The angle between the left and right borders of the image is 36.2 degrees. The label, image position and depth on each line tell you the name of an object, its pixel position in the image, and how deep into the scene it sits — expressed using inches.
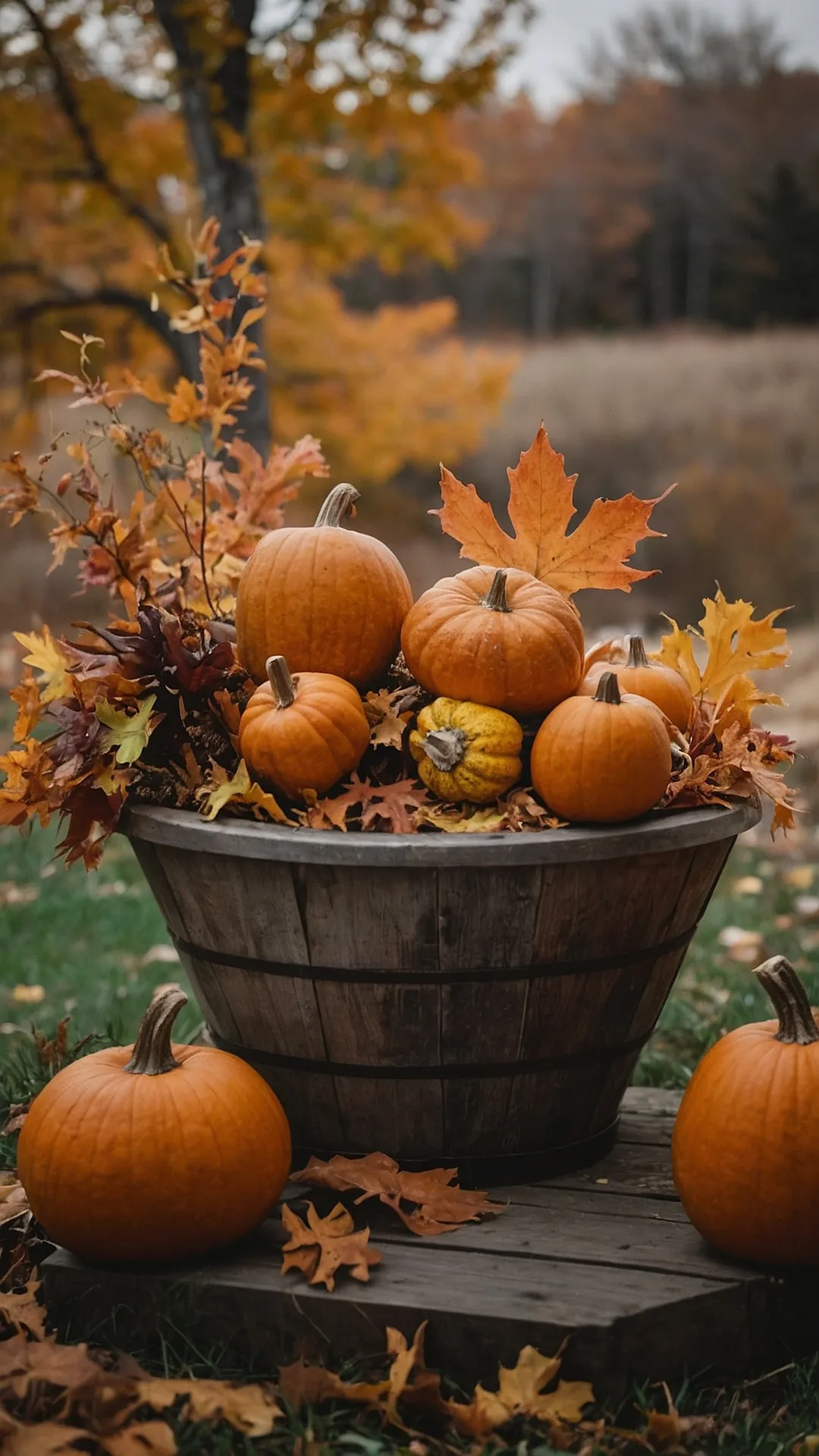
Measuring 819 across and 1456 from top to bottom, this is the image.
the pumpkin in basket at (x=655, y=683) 98.5
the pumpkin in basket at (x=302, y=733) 88.3
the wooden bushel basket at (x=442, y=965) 82.4
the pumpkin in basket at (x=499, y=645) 90.0
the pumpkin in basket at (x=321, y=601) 96.6
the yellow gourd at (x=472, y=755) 88.4
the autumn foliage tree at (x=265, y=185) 221.9
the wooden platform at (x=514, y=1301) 76.2
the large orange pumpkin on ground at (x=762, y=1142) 79.4
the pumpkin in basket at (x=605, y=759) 83.4
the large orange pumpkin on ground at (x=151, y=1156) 79.7
